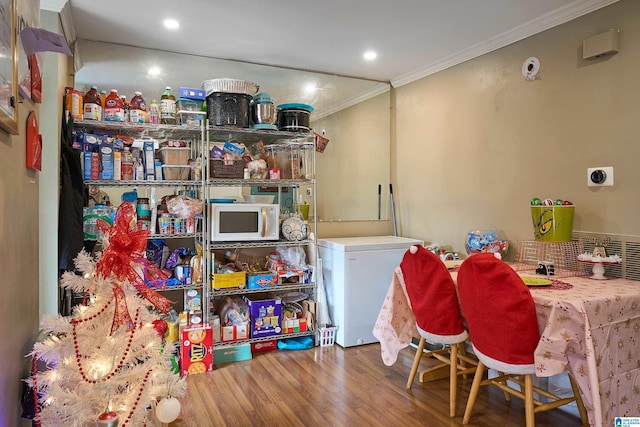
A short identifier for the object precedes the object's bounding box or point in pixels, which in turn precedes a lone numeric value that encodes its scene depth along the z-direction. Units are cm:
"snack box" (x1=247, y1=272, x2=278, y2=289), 341
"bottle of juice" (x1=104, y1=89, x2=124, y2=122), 301
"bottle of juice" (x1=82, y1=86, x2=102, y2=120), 293
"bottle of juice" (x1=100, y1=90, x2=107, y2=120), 306
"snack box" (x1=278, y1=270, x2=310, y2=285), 352
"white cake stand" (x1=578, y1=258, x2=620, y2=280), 241
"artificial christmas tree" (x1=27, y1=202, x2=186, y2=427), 150
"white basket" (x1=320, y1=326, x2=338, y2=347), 355
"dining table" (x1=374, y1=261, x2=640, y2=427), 181
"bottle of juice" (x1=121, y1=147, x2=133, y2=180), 307
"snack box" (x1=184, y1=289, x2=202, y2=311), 325
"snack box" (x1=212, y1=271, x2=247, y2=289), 329
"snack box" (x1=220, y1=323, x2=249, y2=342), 328
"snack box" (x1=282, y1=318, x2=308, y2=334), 351
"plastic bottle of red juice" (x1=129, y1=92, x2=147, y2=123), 307
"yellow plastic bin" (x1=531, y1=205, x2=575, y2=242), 257
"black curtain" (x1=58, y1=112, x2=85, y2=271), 264
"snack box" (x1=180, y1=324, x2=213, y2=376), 301
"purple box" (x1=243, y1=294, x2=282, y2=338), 339
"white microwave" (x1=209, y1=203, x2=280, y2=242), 326
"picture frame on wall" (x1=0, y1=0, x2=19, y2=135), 119
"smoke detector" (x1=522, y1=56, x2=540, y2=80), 297
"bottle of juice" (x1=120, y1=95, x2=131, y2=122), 308
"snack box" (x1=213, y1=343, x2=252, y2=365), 325
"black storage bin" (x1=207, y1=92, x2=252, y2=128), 325
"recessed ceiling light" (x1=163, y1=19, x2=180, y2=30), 293
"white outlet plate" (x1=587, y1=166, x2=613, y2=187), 254
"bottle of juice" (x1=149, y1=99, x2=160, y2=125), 313
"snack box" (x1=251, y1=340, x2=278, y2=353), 344
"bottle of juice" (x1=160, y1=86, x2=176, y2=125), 317
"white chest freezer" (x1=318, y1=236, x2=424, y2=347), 349
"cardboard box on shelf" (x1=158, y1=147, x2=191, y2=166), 317
